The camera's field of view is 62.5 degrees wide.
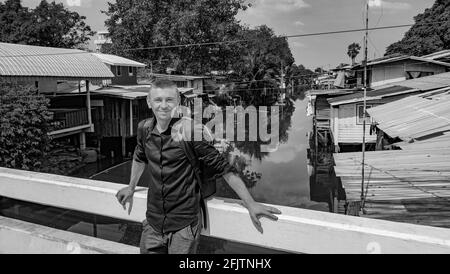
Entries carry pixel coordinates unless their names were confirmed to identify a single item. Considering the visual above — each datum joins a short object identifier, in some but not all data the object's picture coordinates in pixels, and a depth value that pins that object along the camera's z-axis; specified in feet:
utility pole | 18.20
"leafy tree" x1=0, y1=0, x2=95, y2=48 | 100.09
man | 6.23
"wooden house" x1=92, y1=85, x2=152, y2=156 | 67.56
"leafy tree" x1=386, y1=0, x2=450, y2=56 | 106.25
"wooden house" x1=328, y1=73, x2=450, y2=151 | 59.21
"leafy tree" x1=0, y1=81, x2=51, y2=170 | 40.68
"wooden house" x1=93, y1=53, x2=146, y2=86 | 81.56
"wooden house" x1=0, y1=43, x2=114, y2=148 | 49.19
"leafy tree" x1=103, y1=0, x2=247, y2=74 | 92.99
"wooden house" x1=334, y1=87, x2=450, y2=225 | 16.35
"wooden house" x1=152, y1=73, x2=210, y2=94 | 100.14
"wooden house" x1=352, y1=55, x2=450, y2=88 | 78.12
